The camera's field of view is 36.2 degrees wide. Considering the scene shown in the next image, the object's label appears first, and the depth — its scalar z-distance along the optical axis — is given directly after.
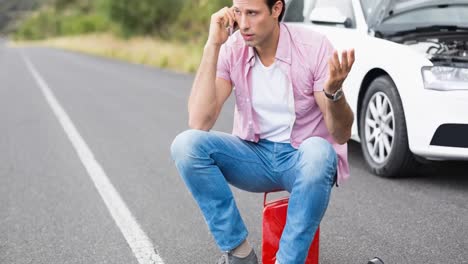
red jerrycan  3.26
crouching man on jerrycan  3.17
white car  4.80
